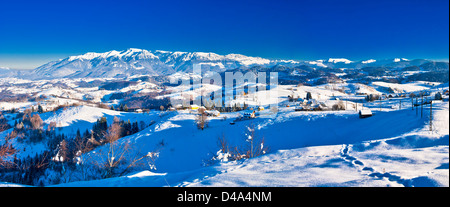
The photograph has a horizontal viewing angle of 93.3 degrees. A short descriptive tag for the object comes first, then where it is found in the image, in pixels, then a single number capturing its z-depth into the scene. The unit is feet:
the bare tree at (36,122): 200.85
